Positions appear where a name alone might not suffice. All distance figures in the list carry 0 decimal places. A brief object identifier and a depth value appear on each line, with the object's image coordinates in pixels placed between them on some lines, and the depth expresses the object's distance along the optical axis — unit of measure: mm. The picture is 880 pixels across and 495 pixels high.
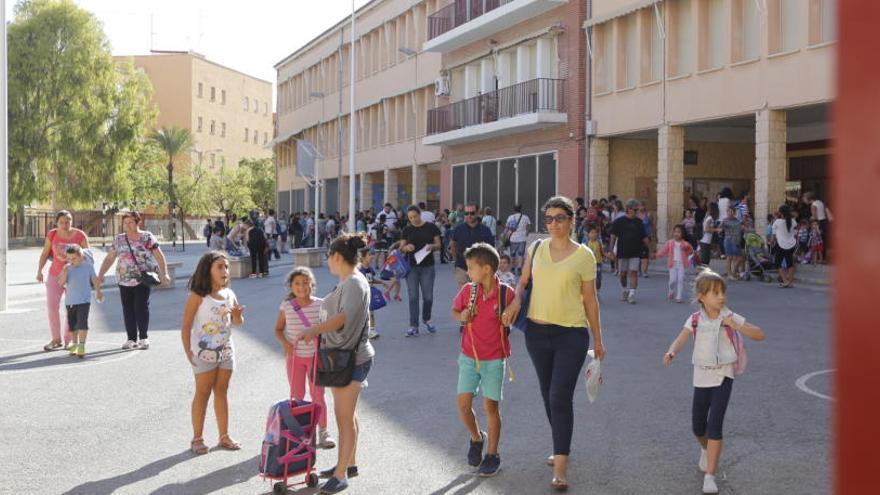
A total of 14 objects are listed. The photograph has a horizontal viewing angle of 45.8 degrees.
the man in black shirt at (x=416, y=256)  13719
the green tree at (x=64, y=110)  49781
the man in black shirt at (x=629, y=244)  17750
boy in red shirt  6355
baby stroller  21234
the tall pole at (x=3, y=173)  17719
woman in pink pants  12223
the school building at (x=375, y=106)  45375
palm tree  74062
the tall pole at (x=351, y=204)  37656
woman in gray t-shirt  5965
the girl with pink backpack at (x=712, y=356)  5961
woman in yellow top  6098
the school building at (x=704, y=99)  23844
